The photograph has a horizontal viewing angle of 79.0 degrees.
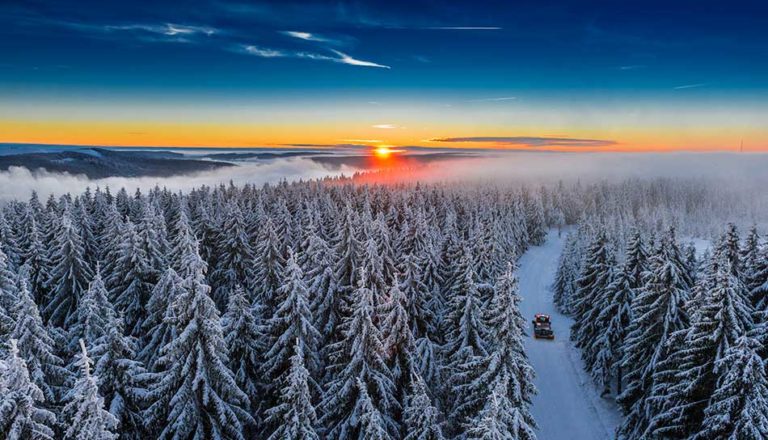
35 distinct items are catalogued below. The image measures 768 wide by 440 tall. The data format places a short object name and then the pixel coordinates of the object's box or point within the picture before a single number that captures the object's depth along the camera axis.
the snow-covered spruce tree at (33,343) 17.97
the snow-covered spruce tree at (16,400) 11.72
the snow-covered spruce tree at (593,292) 39.59
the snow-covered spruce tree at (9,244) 39.06
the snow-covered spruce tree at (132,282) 32.66
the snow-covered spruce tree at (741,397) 17.67
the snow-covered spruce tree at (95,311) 21.31
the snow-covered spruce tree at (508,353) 18.98
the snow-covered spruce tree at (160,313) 23.85
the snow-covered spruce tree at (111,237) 38.72
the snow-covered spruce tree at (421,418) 17.55
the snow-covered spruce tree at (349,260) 32.72
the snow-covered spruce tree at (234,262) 43.59
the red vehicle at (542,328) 50.62
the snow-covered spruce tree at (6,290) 24.08
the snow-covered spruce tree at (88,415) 12.59
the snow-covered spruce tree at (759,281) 24.94
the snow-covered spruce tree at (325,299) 29.59
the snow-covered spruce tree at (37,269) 36.06
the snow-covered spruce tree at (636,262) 35.47
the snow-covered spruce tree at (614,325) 35.62
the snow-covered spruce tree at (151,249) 34.06
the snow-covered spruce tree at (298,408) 17.50
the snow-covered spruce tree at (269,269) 34.17
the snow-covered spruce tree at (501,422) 13.25
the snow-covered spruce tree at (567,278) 60.81
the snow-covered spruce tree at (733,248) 28.48
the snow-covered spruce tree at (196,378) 18.23
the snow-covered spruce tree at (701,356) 19.83
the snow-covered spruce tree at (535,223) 116.31
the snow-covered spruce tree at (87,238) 46.55
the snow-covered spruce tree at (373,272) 28.36
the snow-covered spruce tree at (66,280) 33.56
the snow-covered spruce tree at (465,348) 22.88
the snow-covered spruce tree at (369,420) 17.72
